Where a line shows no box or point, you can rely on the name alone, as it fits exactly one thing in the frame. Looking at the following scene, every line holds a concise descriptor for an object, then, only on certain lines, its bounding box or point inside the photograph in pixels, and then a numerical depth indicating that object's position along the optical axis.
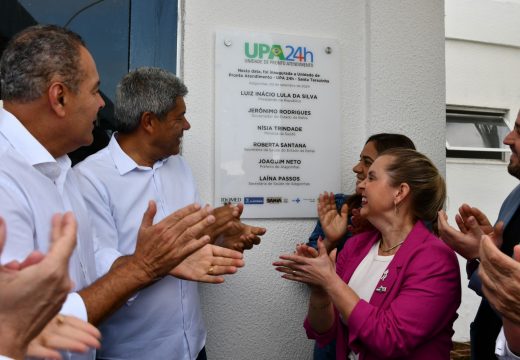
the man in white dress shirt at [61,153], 1.64
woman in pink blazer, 2.02
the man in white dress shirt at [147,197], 2.27
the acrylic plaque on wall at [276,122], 2.88
